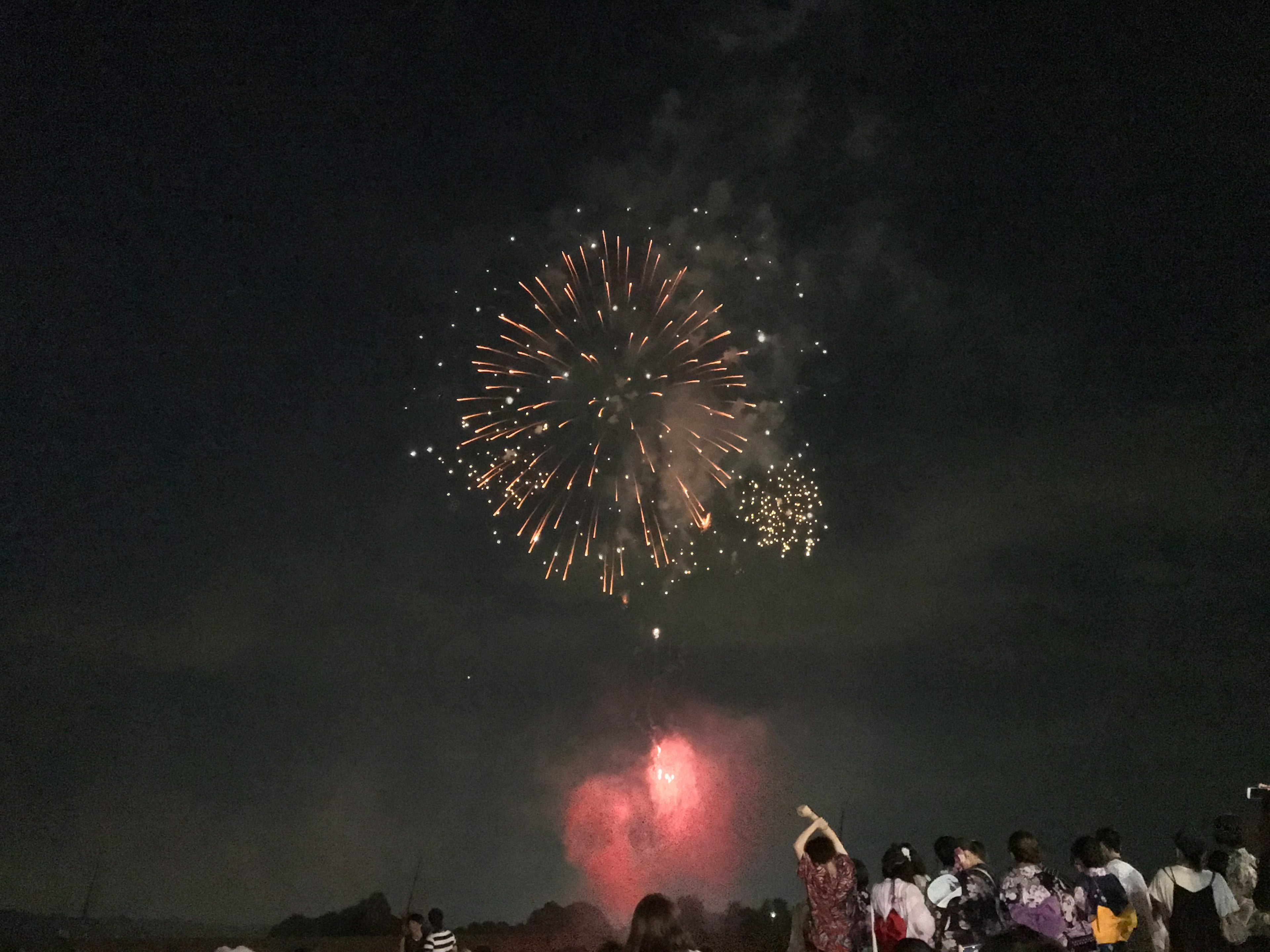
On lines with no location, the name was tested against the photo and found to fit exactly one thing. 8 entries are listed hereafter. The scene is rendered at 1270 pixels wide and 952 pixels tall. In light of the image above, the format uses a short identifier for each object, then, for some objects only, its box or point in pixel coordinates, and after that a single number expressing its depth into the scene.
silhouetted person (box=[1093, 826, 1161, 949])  7.09
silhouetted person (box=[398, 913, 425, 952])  11.45
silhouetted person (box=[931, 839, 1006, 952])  6.70
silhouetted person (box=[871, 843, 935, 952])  6.80
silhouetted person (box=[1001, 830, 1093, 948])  6.35
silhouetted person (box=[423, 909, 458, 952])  10.92
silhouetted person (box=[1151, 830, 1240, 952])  6.87
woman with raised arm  6.94
